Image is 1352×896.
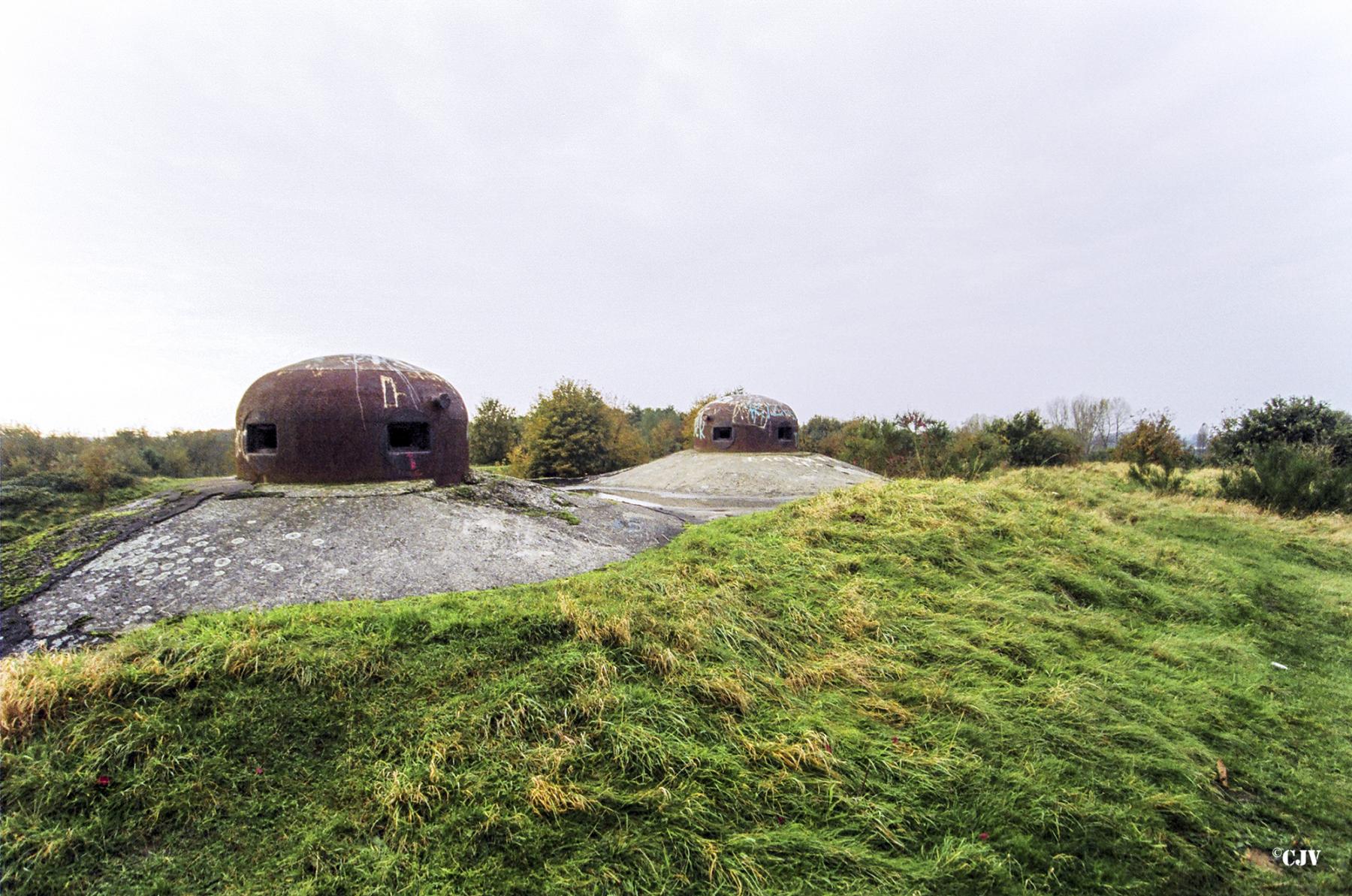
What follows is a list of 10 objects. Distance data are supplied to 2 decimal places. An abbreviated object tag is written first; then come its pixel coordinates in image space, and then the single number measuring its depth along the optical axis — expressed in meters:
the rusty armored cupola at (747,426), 20.69
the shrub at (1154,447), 20.52
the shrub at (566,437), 24.53
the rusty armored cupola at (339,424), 8.20
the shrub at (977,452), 18.67
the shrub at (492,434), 28.44
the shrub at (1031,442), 22.23
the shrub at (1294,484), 11.84
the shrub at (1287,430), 15.62
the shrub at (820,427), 42.31
